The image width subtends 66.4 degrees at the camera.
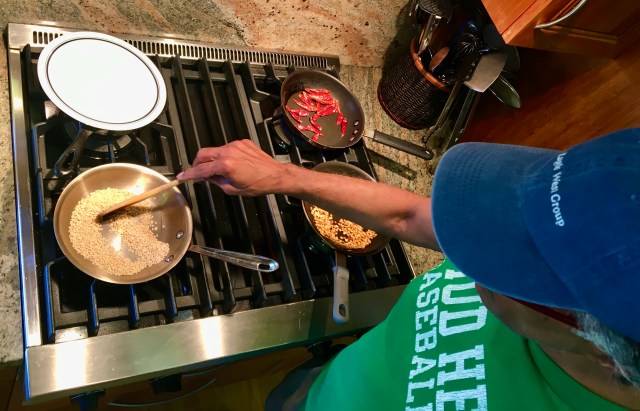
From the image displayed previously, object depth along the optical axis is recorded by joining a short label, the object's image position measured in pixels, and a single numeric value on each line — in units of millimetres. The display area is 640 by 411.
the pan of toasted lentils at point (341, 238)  1104
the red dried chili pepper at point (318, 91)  1369
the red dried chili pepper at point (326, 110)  1354
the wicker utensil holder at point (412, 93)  1392
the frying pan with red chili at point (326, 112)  1312
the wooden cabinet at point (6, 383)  993
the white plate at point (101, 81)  1002
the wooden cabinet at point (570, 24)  1082
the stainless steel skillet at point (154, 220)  960
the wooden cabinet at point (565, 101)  1300
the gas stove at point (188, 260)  940
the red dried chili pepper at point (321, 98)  1359
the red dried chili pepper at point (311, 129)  1290
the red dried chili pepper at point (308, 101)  1343
